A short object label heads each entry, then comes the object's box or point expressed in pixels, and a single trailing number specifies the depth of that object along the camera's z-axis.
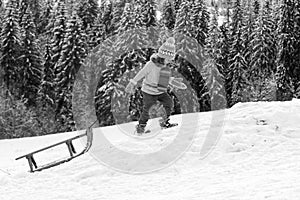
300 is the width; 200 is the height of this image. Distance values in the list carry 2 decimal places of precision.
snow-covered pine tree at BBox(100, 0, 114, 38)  62.79
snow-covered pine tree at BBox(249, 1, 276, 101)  52.91
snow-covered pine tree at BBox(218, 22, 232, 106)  50.47
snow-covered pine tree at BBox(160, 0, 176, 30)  64.19
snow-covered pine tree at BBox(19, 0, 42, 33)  68.81
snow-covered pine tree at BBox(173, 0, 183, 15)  71.44
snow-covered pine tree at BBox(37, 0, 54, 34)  69.60
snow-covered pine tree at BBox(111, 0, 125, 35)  58.22
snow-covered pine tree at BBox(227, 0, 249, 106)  49.41
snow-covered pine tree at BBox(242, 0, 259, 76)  55.47
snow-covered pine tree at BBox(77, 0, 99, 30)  65.06
